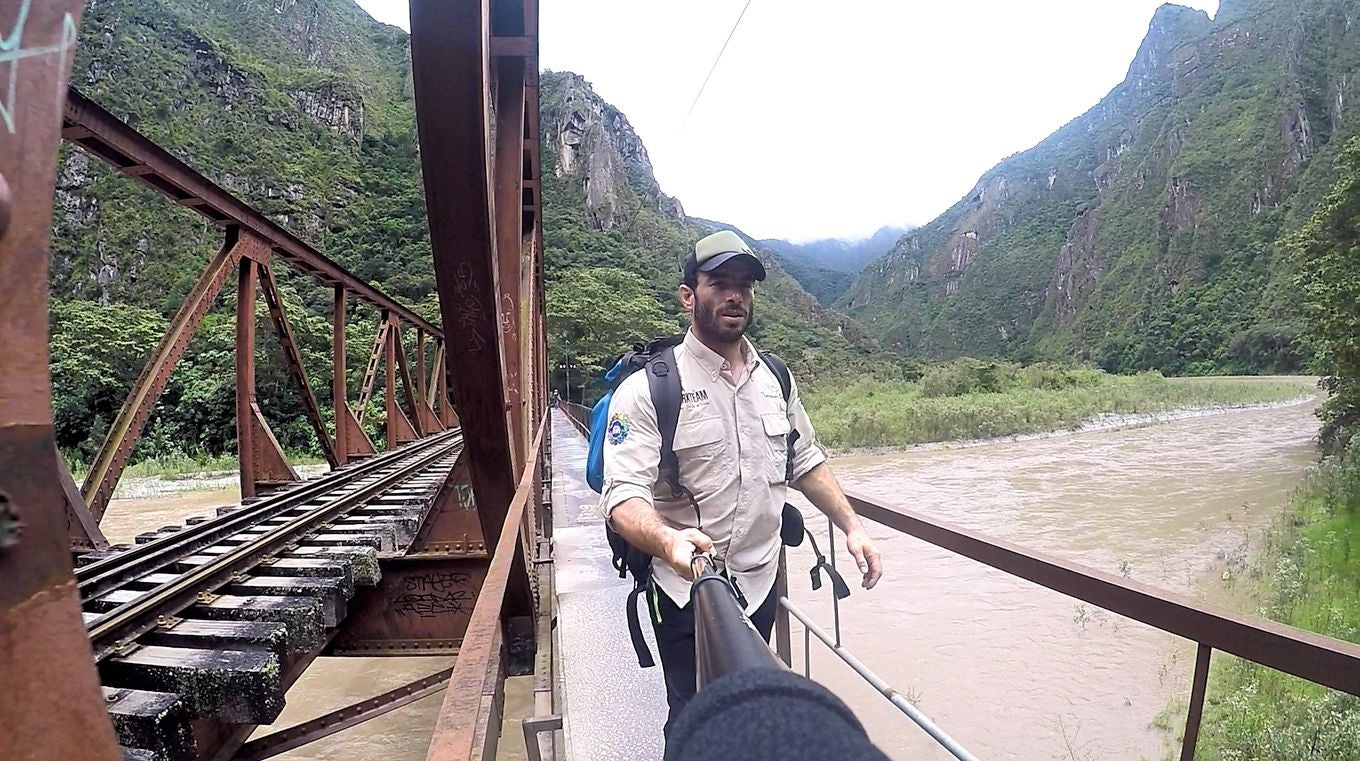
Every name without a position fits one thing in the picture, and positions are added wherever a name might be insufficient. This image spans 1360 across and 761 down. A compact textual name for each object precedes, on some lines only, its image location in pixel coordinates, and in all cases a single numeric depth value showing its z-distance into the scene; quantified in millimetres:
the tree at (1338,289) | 11219
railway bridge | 553
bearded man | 1744
